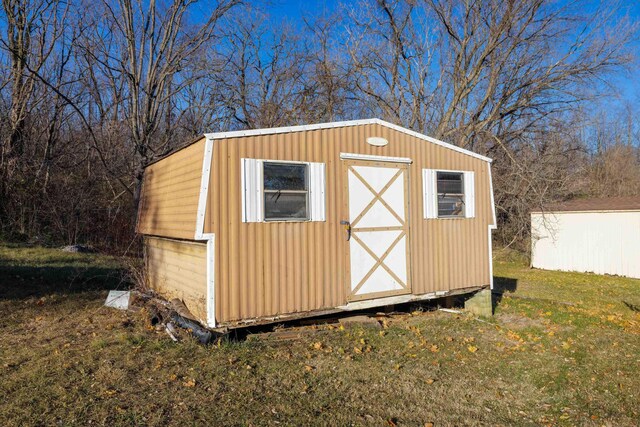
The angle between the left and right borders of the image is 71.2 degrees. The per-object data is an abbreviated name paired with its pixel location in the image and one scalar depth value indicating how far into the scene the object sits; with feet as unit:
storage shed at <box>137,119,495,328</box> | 19.48
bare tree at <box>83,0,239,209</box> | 47.85
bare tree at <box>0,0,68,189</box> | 56.13
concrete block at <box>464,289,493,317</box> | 28.84
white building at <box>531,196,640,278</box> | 48.23
